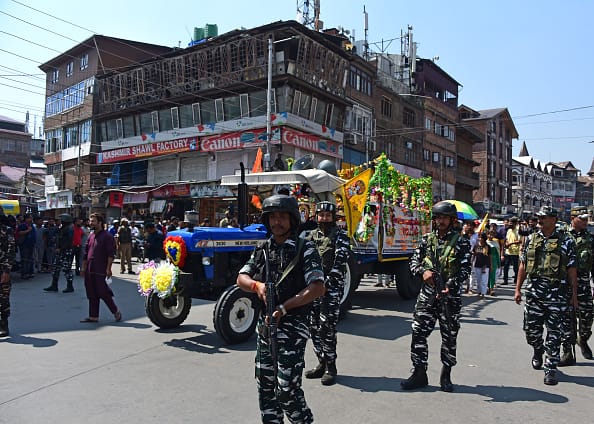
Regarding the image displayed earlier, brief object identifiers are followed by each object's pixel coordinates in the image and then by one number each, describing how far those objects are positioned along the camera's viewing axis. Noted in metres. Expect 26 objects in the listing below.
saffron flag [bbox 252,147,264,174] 10.15
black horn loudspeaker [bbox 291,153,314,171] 9.16
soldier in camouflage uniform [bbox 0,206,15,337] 7.00
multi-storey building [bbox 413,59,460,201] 42.59
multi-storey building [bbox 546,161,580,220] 84.81
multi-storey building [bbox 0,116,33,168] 63.88
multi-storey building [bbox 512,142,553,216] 70.56
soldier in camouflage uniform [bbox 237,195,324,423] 3.16
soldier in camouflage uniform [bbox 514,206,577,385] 5.43
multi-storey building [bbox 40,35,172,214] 36.09
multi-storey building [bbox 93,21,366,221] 26.92
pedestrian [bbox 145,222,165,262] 12.94
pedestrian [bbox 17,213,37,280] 13.75
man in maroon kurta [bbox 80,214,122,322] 7.96
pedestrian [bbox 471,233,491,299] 11.83
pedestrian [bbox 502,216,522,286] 14.37
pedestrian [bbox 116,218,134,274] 15.83
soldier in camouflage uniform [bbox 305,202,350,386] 5.22
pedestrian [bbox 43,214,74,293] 11.57
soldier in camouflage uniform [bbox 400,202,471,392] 4.90
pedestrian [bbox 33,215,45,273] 14.94
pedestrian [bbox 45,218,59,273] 15.09
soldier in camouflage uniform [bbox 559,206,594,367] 5.98
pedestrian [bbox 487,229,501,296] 12.57
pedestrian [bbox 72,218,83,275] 11.90
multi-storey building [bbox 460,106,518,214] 56.62
